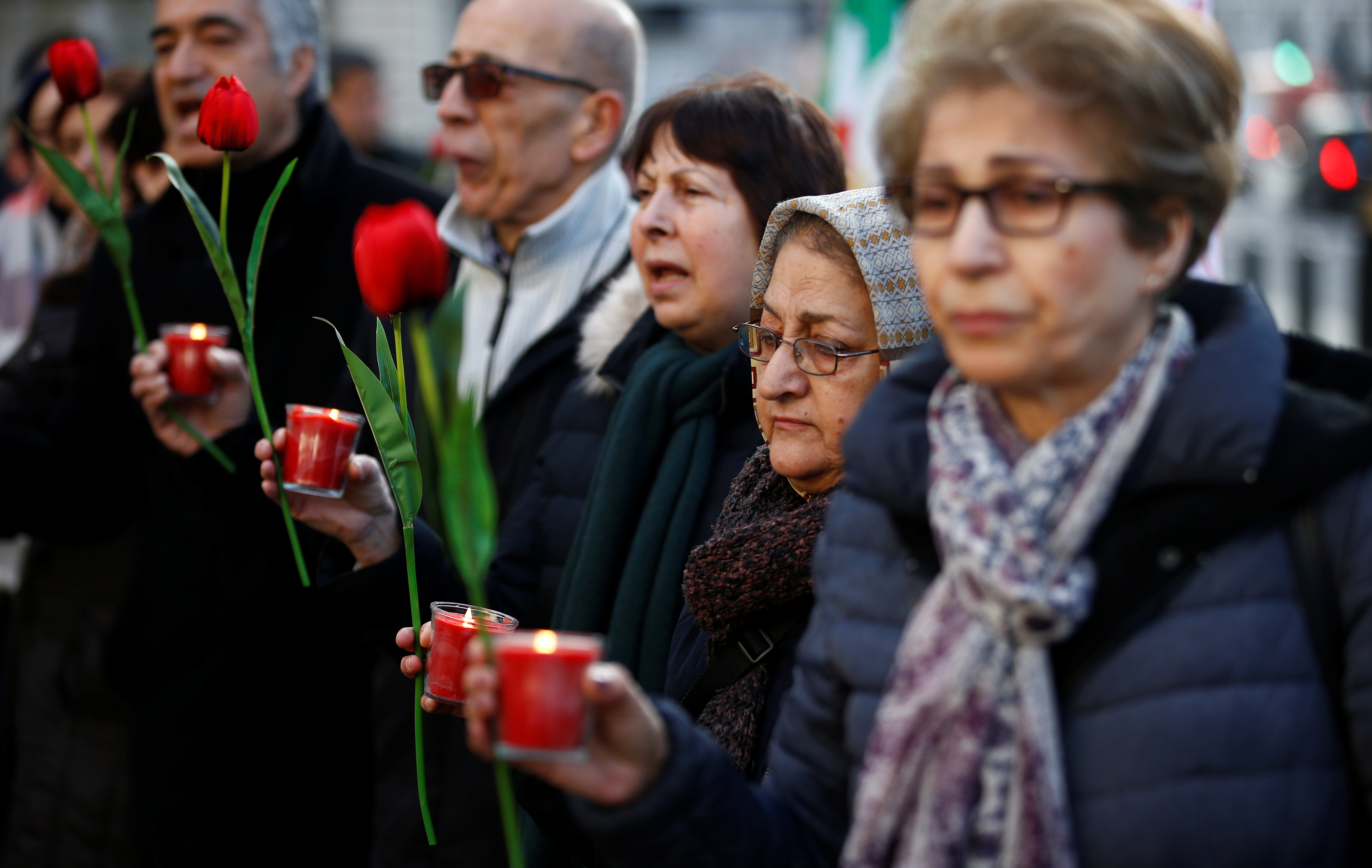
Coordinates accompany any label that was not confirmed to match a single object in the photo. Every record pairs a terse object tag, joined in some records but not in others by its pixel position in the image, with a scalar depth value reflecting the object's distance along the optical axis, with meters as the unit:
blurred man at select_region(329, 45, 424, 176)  7.42
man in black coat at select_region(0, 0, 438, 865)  3.10
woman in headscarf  1.84
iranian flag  5.83
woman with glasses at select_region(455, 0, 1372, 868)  1.25
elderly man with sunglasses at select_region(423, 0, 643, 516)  3.09
